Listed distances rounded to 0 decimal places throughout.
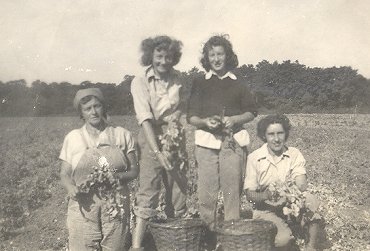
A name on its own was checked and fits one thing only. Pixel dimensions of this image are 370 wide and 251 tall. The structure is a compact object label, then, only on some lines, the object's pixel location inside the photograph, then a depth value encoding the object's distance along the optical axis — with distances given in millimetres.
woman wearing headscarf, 3488
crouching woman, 3877
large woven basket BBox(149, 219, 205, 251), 3631
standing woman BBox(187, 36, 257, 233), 3986
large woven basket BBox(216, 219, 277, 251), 3475
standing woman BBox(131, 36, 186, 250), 3812
